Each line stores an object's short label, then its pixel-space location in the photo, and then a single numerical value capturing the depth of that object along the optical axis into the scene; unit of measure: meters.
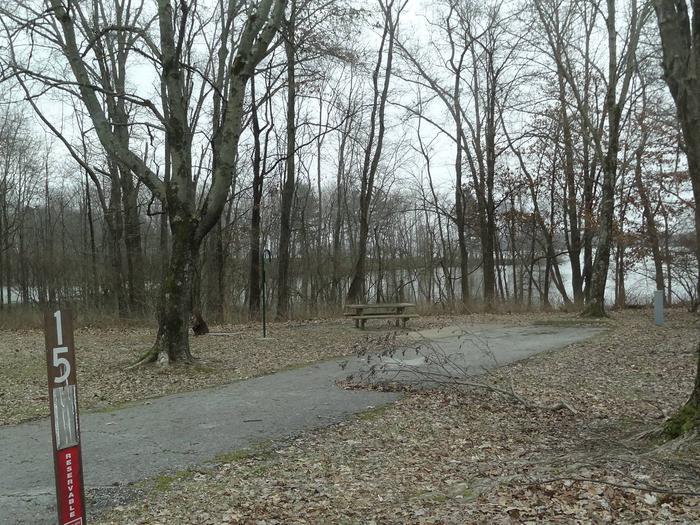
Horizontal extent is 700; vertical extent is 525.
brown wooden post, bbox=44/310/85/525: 2.55
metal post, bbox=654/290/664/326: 16.44
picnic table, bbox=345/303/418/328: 16.16
